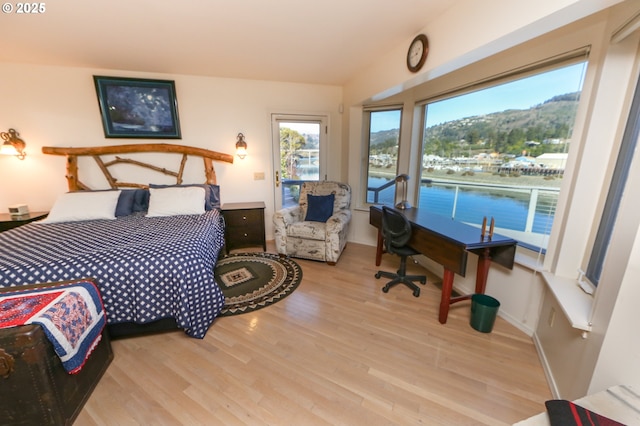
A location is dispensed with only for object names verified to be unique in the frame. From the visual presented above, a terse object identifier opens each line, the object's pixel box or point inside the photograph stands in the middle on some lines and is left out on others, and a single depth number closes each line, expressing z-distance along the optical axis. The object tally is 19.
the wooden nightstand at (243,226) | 3.37
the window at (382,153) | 3.44
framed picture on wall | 3.03
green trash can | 1.89
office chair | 2.31
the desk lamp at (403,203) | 2.92
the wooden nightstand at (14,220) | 2.76
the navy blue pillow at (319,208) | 3.44
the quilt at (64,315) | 1.21
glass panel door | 3.75
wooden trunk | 1.12
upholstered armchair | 3.08
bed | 1.68
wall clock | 1.98
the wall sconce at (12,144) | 2.82
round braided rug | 2.34
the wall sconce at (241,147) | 3.49
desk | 1.85
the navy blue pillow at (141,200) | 3.08
